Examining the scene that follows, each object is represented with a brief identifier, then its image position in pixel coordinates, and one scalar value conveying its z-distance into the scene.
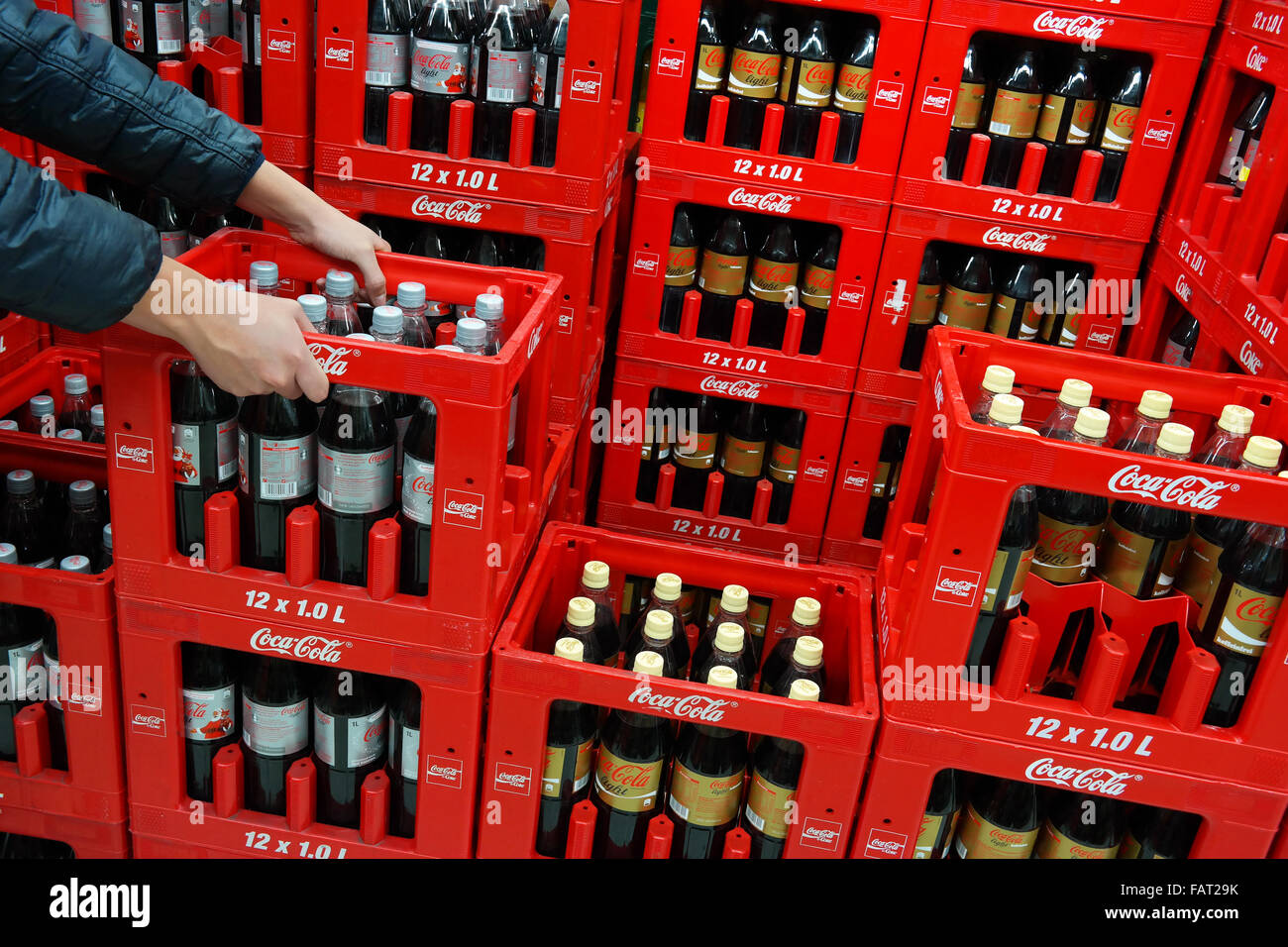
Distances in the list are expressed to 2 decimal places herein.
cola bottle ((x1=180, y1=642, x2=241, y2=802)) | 2.12
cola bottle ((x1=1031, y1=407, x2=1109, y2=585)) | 2.01
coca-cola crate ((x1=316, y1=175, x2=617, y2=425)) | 2.63
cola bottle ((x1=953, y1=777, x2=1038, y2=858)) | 2.08
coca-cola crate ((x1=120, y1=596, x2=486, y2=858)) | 1.98
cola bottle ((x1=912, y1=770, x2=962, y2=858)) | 2.09
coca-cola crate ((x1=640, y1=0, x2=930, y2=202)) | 2.83
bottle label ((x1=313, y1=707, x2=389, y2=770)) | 2.11
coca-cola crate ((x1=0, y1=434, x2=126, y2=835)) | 2.02
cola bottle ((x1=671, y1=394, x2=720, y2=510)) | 3.41
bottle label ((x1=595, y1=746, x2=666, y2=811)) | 2.05
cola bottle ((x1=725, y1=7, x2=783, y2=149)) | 2.96
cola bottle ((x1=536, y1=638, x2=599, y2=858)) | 2.06
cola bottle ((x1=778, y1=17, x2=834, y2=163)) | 2.96
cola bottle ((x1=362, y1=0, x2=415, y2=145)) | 2.52
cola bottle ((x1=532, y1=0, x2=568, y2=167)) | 2.57
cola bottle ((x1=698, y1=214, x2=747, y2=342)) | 3.20
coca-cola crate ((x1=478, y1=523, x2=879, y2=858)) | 1.91
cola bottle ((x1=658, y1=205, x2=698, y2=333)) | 3.21
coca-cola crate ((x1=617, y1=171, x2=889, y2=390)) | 2.98
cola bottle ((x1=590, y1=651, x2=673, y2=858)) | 2.05
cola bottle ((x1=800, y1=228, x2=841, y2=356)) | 3.16
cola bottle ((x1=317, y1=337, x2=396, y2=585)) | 1.88
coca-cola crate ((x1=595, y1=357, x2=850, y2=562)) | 3.20
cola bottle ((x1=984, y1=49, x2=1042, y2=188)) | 2.91
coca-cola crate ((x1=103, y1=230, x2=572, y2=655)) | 1.75
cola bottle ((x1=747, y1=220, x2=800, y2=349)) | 3.18
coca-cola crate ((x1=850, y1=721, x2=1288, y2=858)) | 1.89
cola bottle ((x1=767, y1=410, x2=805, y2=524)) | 3.38
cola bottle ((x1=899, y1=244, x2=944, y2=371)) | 3.16
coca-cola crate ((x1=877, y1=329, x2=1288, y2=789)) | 1.69
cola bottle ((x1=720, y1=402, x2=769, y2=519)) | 3.39
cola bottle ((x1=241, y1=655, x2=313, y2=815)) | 2.12
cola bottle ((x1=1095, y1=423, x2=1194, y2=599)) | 1.98
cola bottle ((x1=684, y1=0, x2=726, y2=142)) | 2.98
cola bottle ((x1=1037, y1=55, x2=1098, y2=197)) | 2.92
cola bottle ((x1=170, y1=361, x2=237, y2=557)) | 1.92
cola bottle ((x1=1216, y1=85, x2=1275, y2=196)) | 2.68
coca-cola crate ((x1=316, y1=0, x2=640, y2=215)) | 2.47
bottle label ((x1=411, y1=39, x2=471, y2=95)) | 2.52
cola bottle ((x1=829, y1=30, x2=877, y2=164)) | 2.93
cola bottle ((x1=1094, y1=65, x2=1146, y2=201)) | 2.87
